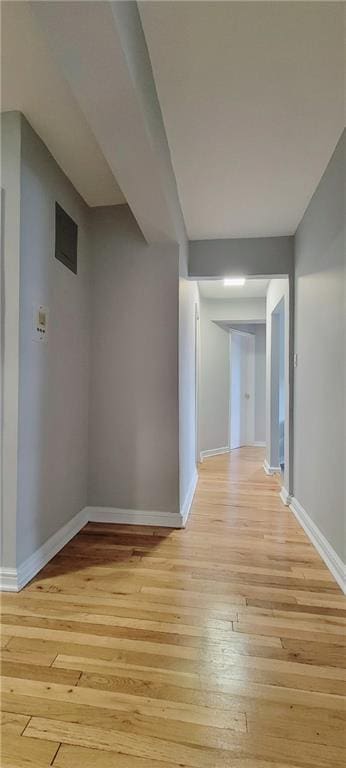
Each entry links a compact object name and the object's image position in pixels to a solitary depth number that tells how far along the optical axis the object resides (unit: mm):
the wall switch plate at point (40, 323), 1989
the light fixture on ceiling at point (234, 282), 4234
